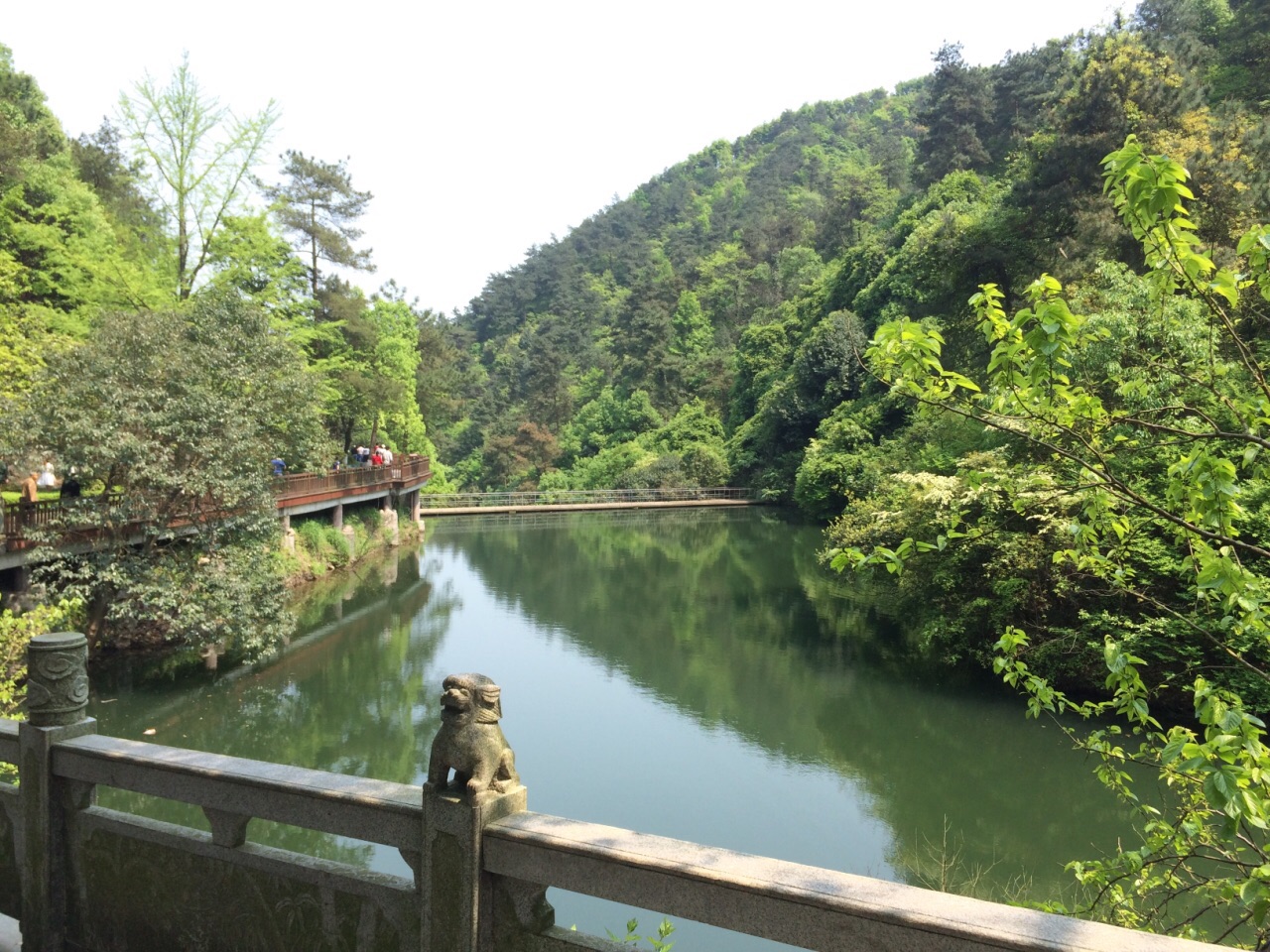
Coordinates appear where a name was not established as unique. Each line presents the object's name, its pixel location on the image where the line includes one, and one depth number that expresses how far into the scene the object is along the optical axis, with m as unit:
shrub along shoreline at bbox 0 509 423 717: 8.45
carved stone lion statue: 2.62
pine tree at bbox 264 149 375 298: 29.58
